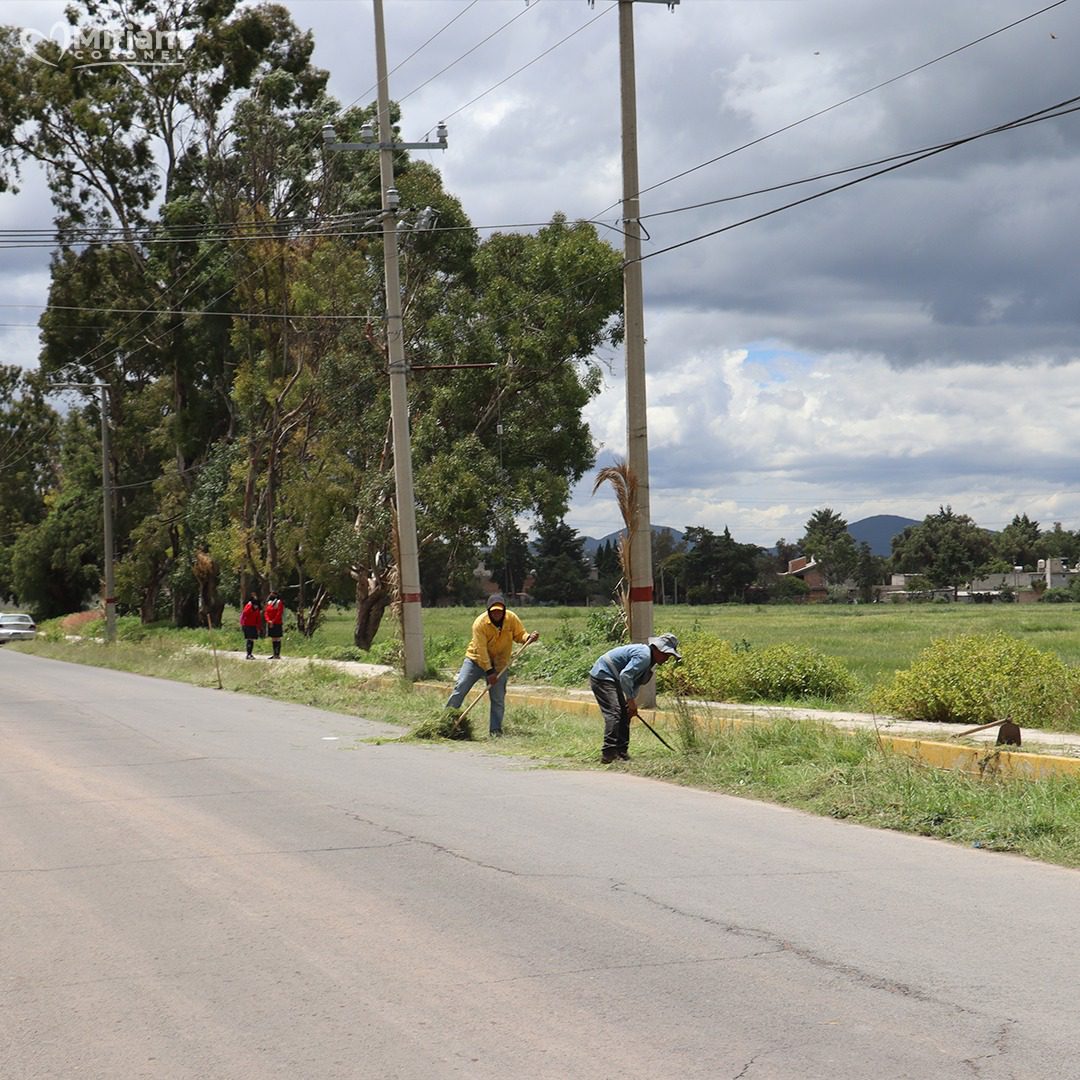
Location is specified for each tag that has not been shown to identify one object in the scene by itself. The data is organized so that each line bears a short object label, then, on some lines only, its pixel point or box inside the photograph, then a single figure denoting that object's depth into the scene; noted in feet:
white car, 210.38
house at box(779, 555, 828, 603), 477.36
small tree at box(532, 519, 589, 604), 418.31
